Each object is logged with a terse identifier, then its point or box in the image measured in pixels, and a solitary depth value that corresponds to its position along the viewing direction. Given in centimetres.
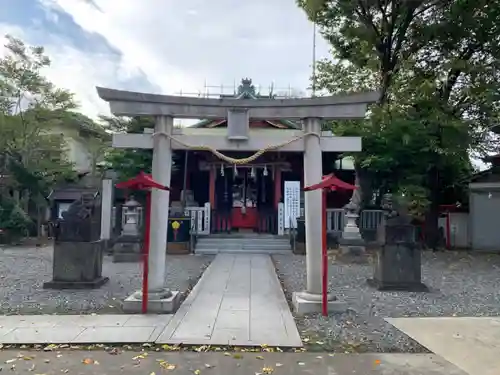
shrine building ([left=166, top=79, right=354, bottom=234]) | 1889
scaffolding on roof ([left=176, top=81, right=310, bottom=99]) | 2212
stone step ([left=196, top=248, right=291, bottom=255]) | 1608
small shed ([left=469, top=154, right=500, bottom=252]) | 1812
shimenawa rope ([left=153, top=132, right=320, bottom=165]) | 780
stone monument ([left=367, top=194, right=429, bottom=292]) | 972
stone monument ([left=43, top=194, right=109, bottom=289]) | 942
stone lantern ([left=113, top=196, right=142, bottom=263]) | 1420
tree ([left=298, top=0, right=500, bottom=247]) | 1462
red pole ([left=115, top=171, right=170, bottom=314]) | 715
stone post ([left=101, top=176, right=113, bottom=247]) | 1620
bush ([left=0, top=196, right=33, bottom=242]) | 1858
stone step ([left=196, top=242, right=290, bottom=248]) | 1661
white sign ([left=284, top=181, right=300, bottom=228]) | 1720
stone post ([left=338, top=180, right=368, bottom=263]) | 1449
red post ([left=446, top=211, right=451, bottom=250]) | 1884
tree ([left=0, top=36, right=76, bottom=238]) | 1981
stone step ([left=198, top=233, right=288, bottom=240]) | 1719
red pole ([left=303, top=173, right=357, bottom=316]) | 715
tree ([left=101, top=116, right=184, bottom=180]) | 1798
